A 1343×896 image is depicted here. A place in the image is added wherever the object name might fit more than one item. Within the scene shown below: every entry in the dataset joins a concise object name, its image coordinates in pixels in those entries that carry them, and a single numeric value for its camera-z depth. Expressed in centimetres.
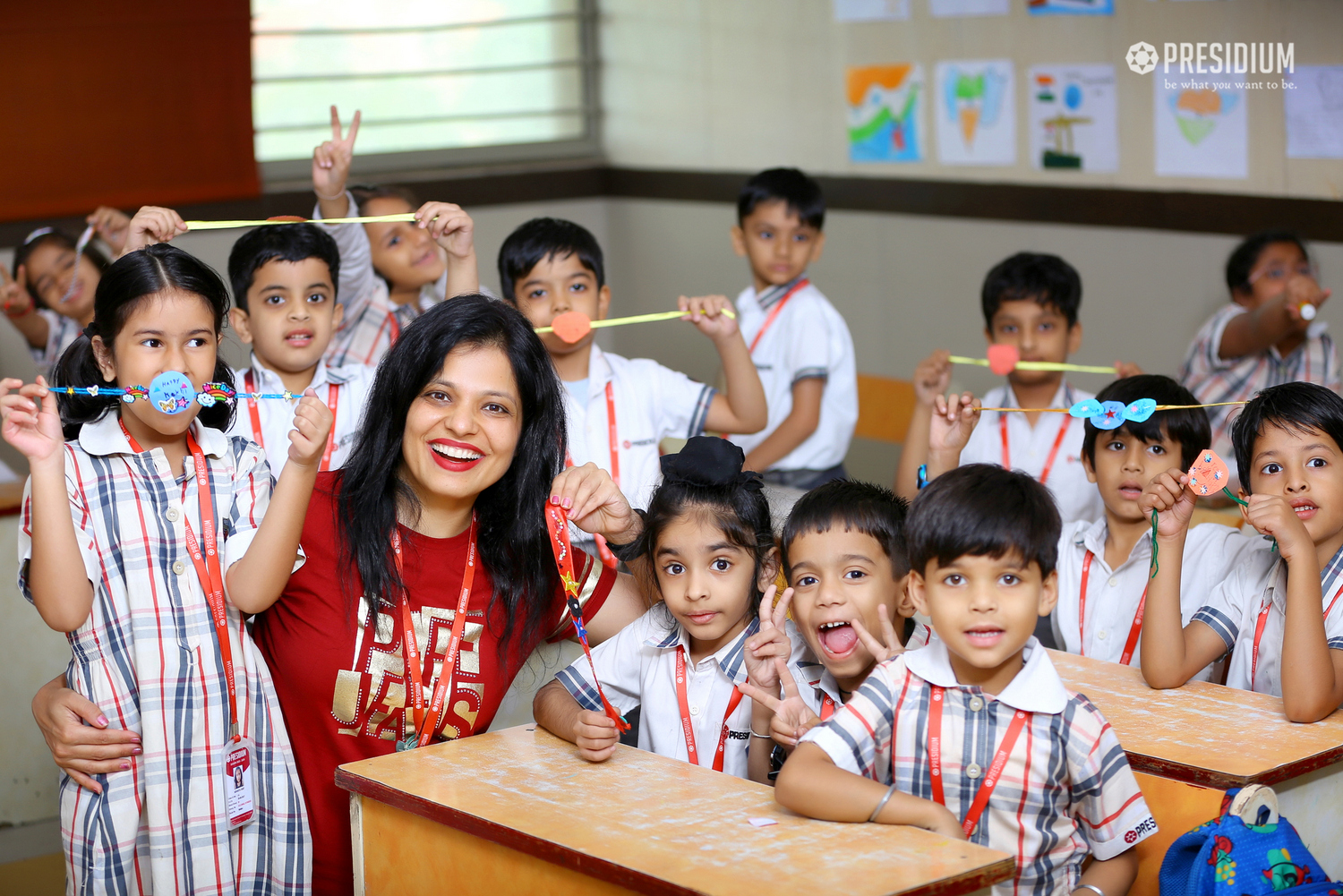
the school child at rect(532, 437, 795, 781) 234
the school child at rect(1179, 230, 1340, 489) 456
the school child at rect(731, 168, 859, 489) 430
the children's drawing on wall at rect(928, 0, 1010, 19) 579
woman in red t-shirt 233
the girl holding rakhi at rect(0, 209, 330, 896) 225
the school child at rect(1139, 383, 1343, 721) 233
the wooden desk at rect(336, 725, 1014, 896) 168
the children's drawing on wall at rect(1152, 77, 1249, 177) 497
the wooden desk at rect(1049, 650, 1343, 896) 205
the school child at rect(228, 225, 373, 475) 334
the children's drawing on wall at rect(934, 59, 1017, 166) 584
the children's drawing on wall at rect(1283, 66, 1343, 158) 464
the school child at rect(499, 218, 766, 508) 354
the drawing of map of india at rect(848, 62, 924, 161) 629
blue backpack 185
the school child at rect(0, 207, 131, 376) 529
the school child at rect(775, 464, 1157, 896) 188
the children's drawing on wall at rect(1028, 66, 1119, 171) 542
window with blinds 728
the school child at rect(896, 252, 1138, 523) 375
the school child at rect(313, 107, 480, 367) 320
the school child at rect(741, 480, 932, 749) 229
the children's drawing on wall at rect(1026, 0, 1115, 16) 534
